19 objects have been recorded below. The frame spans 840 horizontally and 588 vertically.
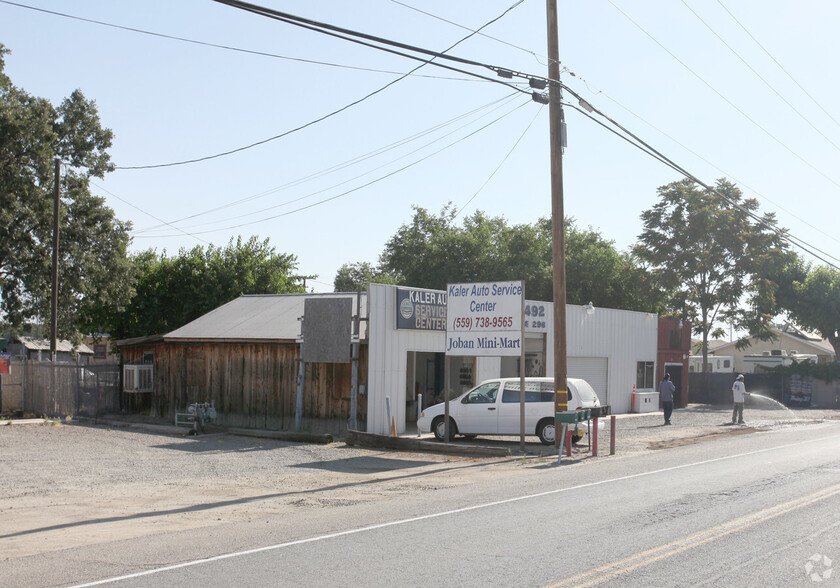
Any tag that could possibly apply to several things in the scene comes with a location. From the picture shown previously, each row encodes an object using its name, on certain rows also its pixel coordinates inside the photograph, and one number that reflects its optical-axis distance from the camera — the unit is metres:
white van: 19.91
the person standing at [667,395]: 28.84
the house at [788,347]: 69.81
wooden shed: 22.39
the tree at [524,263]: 56.00
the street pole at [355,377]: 21.39
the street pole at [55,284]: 29.30
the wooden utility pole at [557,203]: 18.66
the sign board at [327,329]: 21.47
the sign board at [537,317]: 27.53
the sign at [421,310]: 22.19
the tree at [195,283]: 43.12
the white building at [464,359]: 21.77
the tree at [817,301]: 57.78
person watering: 28.78
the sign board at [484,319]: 19.00
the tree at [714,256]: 50.69
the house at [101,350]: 68.39
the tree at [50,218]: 35.91
